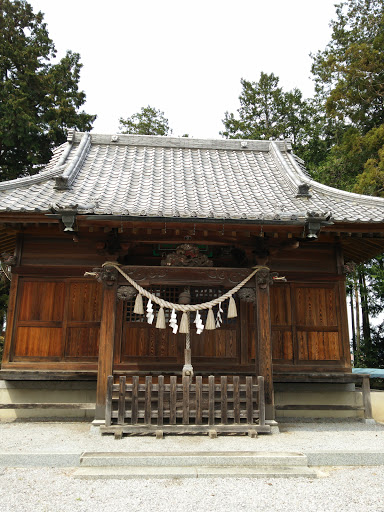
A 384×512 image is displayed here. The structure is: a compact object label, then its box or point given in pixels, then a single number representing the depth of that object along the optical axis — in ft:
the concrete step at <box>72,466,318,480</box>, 14.70
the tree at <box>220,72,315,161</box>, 90.12
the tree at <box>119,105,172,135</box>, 91.86
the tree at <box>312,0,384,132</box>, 54.44
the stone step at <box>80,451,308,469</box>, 15.48
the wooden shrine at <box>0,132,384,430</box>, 20.33
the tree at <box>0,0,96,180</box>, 60.23
